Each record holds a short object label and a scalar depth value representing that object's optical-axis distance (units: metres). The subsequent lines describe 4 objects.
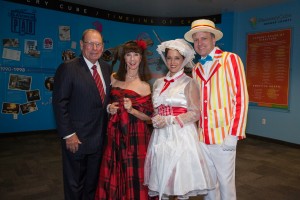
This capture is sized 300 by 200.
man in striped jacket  2.10
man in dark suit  2.21
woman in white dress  2.05
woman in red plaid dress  2.30
